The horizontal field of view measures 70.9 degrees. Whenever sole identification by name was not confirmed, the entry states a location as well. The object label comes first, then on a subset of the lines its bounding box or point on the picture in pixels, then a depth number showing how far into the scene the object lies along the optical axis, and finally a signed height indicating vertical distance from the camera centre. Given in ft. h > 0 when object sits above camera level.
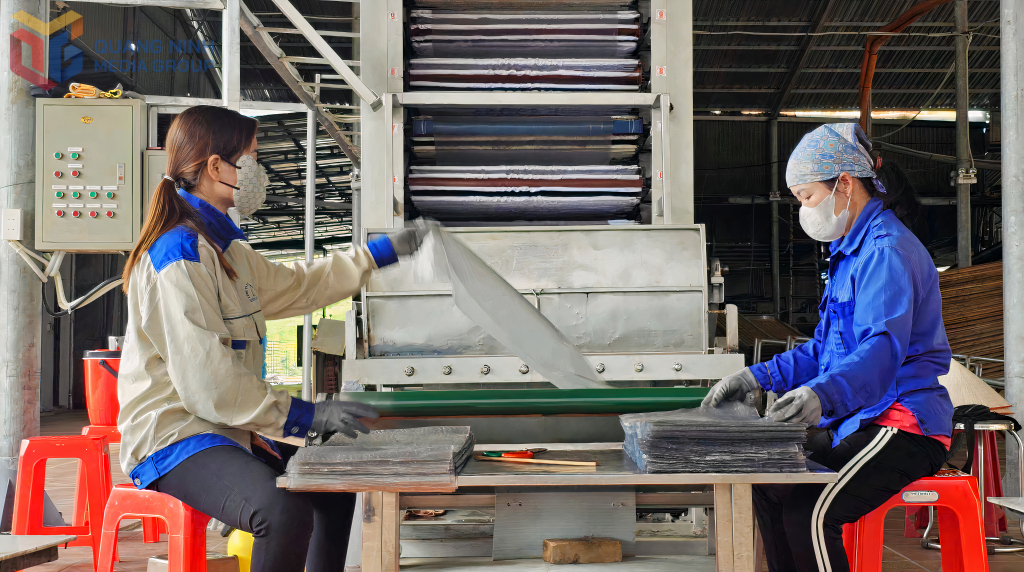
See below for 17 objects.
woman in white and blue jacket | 5.54 -0.60
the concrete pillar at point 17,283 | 12.68 +0.31
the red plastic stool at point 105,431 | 11.74 -2.14
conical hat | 12.78 -1.65
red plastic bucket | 11.99 -1.50
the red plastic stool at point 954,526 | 7.31 -2.34
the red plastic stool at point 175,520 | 6.32 -2.07
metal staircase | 9.80 +3.73
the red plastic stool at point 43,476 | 10.85 -2.70
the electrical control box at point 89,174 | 13.19 +2.39
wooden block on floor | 8.29 -2.94
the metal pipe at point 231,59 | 13.73 +4.67
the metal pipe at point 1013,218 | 13.83 +1.57
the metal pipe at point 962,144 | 29.91 +6.46
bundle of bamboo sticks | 29.91 -0.42
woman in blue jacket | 5.70 -0.58
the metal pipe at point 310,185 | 15.62 +2.51
